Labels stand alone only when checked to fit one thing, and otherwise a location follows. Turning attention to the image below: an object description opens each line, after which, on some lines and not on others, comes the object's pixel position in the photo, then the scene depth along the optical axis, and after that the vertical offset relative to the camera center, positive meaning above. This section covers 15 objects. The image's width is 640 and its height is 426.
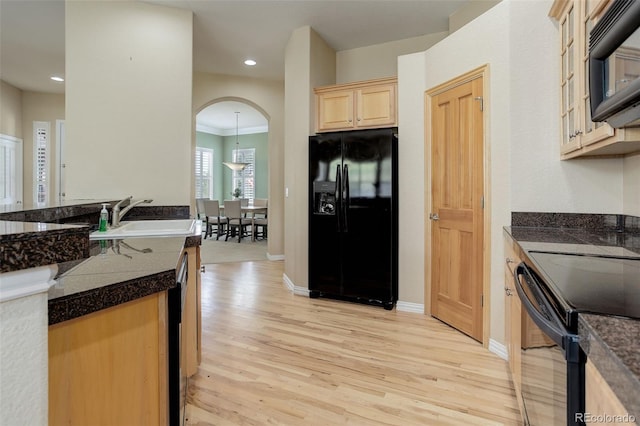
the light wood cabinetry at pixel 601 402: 0.53 -0.32
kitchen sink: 1.72 -0.10
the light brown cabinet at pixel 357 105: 3.43 +1.12
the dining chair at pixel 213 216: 7.64 -0.08
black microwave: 1.11 +0.55
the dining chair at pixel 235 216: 7.33 -0.08
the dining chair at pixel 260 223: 7.60 -0.23
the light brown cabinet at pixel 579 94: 1.50 +0.64
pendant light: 8.47 +1.17
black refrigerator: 3.27 -0.03
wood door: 2.58 +0.05
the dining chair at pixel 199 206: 7.84 +0.15
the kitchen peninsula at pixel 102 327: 0.62 -0.29
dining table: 7.38 +0.04
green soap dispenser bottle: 1.80 -0.05
